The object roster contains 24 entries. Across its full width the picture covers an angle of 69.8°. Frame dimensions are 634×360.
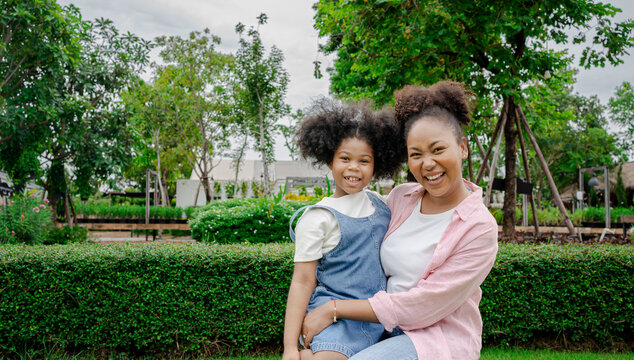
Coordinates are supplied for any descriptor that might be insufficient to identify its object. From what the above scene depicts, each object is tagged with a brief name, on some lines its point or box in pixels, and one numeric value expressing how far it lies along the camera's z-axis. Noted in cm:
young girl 183
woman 174
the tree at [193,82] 2211
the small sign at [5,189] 945
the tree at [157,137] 1103
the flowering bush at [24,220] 859
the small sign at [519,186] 798
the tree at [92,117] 947
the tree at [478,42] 633
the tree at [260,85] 2064
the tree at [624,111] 3216
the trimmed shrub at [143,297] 440
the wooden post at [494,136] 779
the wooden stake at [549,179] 768
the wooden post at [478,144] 1005
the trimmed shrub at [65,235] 1042
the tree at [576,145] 2619
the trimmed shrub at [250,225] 707
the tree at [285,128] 2328
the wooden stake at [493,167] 766
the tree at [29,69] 827
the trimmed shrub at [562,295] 475
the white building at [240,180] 3212
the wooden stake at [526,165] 778
